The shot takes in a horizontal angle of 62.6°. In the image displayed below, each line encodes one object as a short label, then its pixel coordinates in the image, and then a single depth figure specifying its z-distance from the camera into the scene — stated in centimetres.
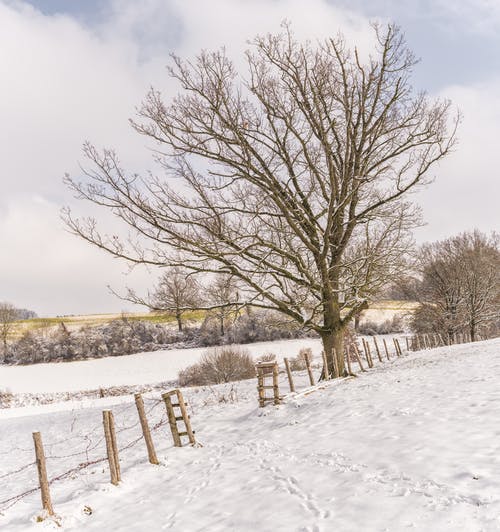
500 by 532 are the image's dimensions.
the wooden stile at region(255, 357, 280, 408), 1318
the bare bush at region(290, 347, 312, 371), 3388
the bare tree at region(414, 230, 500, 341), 3275
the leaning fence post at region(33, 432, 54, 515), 711
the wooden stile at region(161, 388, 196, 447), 1097
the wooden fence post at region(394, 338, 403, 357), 3124
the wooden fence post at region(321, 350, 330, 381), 1657
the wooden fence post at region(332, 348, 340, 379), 1617
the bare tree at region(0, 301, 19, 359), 6222
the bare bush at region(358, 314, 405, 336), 5531
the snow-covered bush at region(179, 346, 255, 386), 3091
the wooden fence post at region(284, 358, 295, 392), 1630
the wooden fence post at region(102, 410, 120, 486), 844
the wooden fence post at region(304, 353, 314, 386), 1694
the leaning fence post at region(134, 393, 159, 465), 966
